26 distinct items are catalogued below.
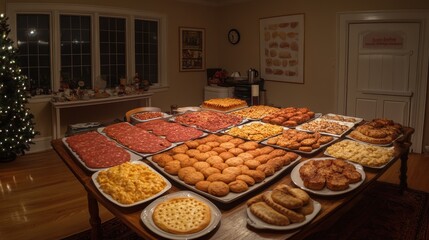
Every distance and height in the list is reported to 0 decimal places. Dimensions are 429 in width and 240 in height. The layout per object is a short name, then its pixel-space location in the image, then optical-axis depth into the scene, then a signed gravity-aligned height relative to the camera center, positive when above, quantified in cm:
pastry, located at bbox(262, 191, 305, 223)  145 -56
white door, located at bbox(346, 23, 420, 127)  477 +22
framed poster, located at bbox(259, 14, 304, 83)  602 +67
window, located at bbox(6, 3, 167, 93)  517 +64
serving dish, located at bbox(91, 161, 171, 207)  162 -56
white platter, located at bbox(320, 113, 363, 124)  321 -33
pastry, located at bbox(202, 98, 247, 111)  372 -23
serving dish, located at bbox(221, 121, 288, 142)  268 -39
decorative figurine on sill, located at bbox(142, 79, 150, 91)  624 -4
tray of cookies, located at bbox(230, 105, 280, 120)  342 -30
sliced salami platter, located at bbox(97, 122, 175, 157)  240 -44
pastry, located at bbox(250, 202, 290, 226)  143 -56
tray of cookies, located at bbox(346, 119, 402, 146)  258 -38
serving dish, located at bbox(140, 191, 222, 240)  137 -59
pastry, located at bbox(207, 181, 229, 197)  167 -53
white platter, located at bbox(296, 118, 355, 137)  277 -38
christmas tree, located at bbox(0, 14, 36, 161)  428 -29
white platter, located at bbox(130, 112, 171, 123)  338 -36
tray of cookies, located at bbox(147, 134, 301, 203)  174 -49
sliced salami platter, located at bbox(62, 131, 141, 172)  214 -48
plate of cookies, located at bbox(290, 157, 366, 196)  175 -50
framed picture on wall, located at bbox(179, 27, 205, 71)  694 +72
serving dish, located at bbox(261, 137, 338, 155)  233 -45
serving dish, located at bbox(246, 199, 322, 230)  141 -59
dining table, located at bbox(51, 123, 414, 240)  140 -60
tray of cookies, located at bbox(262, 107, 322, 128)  314 -32
